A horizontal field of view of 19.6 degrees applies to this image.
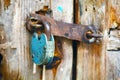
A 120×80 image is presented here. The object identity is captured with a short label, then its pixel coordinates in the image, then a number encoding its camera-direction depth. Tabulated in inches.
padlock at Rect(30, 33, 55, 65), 45.9
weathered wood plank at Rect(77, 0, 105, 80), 50.9
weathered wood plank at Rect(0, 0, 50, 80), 48.1
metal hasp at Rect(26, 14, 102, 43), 48.1
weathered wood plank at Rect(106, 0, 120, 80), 51.4
